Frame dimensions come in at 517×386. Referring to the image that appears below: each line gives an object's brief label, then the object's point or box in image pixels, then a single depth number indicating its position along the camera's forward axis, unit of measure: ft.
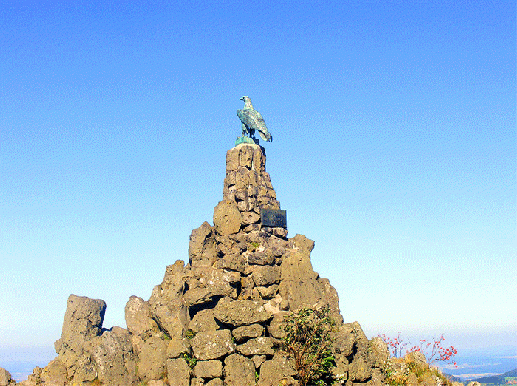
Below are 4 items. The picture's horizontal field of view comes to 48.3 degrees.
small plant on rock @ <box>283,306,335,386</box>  83.30
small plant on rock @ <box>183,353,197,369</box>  84.17
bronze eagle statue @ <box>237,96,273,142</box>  105.70
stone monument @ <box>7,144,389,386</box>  83.56
